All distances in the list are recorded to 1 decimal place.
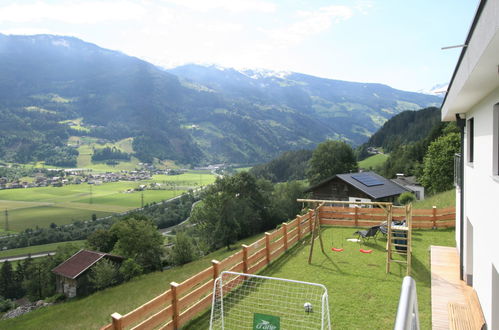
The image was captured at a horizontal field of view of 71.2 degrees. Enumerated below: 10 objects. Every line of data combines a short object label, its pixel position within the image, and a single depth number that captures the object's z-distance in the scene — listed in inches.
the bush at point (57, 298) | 1718.0
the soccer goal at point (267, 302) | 296.5
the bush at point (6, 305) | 1859.6
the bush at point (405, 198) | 1234.0
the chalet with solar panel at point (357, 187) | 1237.1
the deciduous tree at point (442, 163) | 1358.3
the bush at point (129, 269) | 1509.6
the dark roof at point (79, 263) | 1638.8
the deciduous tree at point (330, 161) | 2192.4
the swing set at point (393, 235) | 404.5
